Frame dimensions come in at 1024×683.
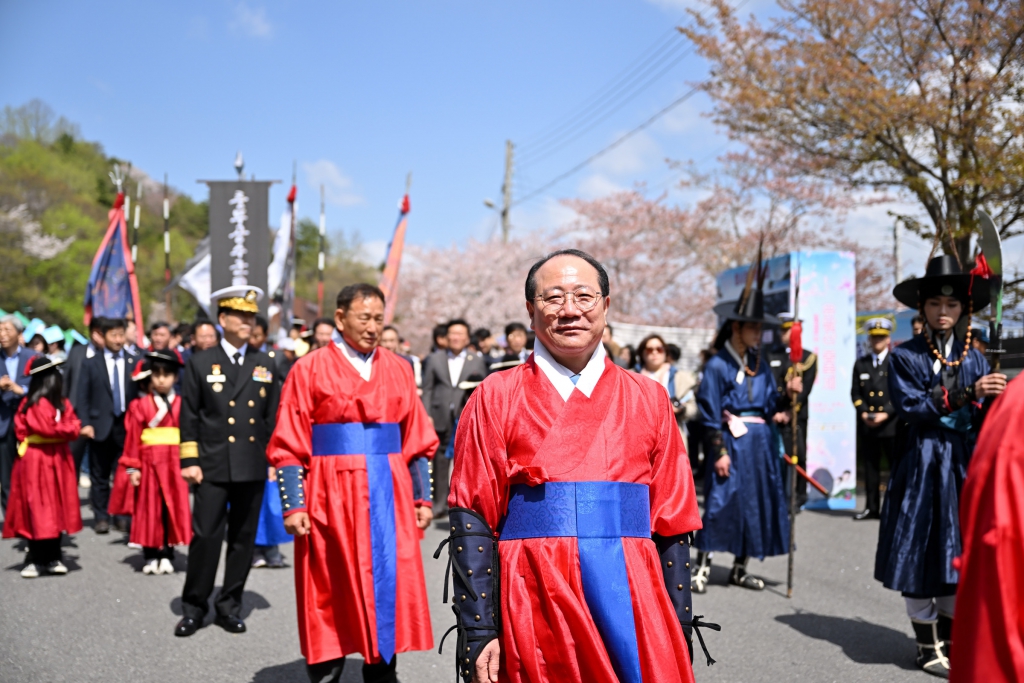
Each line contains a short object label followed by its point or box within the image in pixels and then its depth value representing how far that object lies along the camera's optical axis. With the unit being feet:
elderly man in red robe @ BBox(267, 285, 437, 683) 14.96
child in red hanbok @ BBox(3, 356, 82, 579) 25.29
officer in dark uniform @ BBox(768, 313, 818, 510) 30.91
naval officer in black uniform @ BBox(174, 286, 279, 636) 19.85
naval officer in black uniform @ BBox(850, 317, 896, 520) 35.32
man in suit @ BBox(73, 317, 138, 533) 33.35
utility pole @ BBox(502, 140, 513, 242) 100.27
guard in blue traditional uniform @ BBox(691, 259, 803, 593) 23.44
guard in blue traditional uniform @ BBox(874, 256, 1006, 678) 16.67
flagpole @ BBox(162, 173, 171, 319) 59.06
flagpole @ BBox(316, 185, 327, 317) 62.18
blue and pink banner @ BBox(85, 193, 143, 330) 44.98
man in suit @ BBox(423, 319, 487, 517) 34.65
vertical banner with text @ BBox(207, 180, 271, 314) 45.19
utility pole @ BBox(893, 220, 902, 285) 71.20
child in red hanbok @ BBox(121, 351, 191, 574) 26.50
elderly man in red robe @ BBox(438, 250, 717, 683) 8.59
